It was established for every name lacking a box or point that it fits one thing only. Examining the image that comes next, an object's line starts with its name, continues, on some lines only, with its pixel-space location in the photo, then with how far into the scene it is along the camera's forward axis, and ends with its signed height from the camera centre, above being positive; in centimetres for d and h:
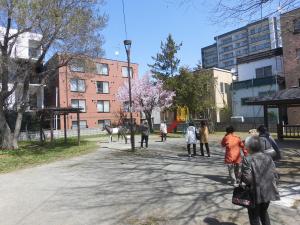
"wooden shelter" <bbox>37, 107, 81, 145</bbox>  1491 +73
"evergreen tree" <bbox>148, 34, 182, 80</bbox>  2501 +648
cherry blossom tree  2507 +244
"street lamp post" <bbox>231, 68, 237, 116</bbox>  2514 +457
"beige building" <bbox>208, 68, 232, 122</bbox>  2664 +279
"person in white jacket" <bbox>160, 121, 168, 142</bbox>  1574 -86
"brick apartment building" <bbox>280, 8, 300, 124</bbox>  2056 +460
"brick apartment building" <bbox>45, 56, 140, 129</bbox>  2886 +350
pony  1658 -86
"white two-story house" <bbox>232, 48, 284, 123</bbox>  2245 +352
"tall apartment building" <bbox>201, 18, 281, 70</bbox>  7129 +2304
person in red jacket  578 -98
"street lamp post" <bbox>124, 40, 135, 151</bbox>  1138 +322
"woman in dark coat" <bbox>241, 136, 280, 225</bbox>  318 -94
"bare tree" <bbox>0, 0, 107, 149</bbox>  1232 +525
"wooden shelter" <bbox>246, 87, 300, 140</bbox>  1218 +68
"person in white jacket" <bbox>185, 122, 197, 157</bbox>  968 -83
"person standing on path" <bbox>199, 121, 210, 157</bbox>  936 -77
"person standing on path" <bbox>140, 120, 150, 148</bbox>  1241 -70
